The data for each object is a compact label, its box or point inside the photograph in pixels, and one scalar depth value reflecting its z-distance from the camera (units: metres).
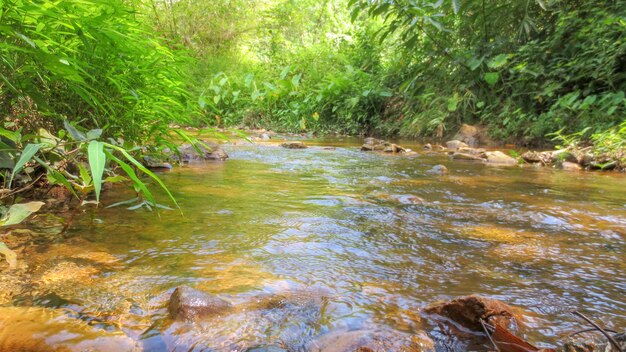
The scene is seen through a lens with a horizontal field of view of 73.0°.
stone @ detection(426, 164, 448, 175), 3.59
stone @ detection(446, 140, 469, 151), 5.78
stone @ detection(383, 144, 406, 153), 5.33
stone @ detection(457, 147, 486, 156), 4.84
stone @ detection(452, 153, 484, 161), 4.62
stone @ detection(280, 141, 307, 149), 5.71
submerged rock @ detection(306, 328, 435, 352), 0.90
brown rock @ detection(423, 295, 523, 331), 1.00
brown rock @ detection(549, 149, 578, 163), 4.38
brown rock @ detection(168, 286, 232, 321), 1.00
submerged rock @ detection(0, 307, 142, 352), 0.87
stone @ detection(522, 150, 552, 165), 4.43
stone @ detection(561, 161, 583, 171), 4.10
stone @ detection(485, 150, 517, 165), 4.43
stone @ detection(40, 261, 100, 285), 1.17
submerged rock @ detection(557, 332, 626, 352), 0.81
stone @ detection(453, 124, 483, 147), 6.49
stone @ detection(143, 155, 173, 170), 3.05
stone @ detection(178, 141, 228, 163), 4.19
